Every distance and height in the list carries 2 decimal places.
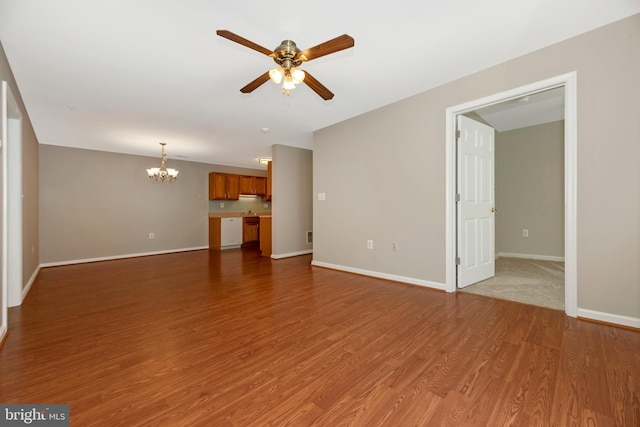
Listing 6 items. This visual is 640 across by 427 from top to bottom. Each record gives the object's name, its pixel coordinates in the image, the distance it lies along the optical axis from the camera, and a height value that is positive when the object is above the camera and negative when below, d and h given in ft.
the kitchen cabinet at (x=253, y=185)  26.30 +2.68
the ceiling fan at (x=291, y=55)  5.95 +3.79
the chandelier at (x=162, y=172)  19.44 +2.88
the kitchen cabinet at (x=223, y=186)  24.44 +2.37
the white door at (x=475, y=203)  10.63 +0.36
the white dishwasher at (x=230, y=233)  23.68 -1.88
